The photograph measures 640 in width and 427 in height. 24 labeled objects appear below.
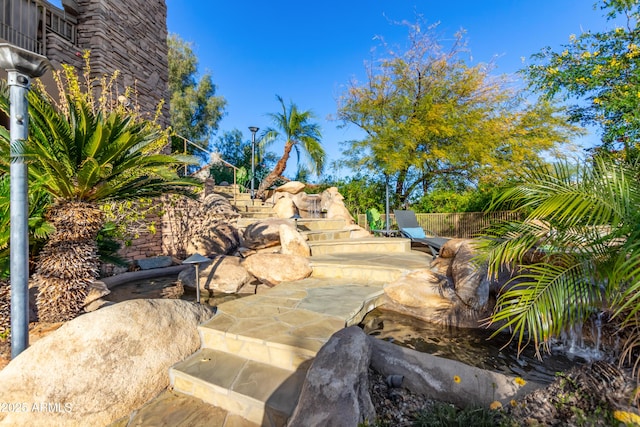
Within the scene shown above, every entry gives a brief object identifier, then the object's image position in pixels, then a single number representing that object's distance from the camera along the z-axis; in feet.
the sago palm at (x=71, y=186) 8.69
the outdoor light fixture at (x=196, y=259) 12.35
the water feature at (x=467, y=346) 8.13
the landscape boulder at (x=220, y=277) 16.01
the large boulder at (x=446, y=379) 5.91
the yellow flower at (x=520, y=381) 5.88
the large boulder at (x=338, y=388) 5.19
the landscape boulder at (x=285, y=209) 31.81
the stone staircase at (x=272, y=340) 6.72
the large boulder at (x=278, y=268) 15.74
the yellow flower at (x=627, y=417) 4.31
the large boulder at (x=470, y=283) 11.26
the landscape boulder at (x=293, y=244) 17.78
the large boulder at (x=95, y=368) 6.45
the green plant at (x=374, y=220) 33.08
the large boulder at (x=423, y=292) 12.05
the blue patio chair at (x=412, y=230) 19.89
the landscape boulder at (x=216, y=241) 23.71
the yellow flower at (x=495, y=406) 5.46
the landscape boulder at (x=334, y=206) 32.48
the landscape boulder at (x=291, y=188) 41.16
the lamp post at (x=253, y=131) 38.37
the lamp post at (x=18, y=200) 7.05
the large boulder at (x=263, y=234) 19.88
